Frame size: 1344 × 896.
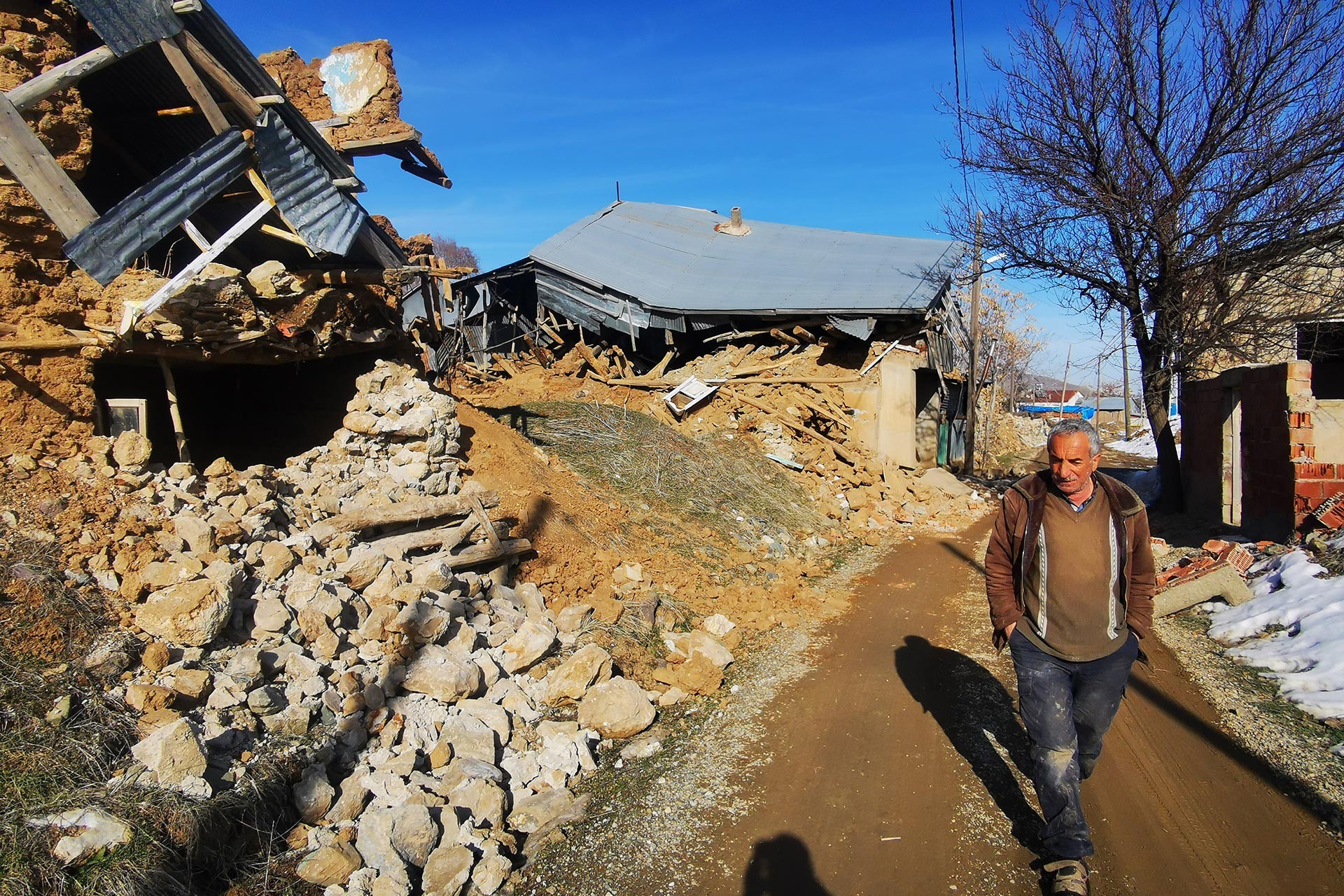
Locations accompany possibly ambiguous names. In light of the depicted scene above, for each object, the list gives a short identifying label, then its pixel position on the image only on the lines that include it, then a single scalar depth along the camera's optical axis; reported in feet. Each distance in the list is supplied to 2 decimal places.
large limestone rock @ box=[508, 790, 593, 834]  13.32
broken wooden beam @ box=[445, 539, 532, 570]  20.33
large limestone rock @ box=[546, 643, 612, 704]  17.02
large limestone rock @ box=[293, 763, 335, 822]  12.10
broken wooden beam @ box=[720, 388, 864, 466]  46.85
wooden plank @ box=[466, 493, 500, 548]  21.42
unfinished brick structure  27.71
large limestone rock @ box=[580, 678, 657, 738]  16.39
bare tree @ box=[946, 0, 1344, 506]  34.27
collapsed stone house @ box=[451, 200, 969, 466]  50.34
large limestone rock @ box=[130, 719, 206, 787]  10.91
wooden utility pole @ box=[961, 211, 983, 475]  64.59
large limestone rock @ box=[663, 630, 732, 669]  19.94
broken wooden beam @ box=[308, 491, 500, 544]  18.49
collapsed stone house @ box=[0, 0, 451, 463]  16.07
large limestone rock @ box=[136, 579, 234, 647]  13.53
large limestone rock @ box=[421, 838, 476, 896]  11.39
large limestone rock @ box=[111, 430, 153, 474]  16.38
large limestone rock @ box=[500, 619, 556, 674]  17.44
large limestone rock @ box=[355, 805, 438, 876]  11.53
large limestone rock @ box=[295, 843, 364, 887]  11.05
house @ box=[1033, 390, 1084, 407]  172.88
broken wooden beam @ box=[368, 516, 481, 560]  19.56
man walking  11.24
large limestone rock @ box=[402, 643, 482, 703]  15.64
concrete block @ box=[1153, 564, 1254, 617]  22.52
